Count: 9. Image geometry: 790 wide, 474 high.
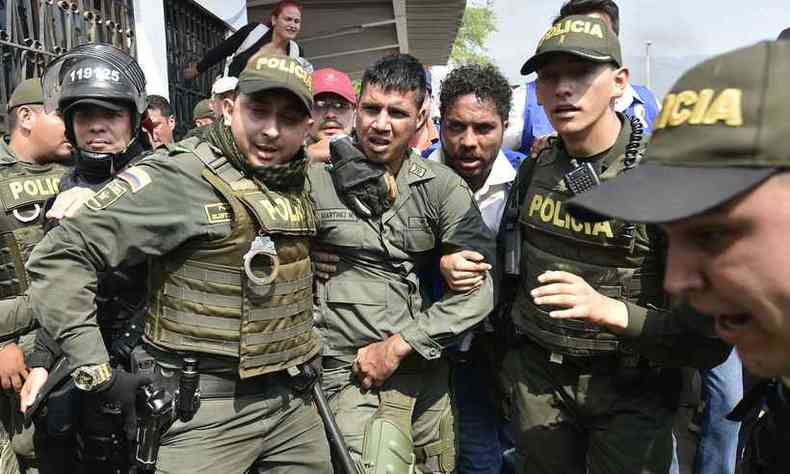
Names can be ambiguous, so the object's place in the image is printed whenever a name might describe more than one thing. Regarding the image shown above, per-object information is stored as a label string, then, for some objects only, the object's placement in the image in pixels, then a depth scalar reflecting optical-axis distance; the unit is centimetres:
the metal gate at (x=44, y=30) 390
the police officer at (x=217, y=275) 220
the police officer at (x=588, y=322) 233
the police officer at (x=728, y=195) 97
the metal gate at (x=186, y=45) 616
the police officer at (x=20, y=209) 298
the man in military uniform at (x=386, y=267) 273
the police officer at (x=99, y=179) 268
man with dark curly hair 319
